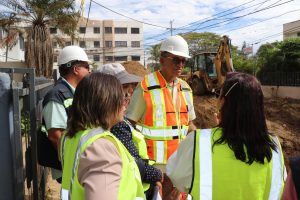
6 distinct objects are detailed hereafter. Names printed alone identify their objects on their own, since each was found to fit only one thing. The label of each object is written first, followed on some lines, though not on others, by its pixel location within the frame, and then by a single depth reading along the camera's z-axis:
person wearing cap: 2.28
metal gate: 2.77
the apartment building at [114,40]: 67.56
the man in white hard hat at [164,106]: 3.31
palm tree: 18.97
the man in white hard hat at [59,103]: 2.76
